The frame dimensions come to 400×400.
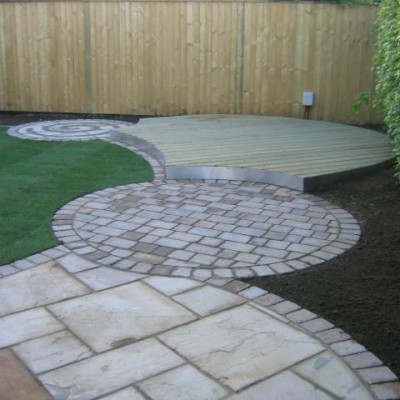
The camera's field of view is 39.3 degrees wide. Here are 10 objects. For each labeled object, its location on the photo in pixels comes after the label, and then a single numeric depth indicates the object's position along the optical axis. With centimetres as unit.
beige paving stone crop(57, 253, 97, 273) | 359
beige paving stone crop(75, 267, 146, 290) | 337
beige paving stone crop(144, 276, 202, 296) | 330
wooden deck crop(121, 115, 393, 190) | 568
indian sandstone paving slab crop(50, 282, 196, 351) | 280
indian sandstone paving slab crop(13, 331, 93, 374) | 257
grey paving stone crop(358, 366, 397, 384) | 247
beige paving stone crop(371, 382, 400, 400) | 236
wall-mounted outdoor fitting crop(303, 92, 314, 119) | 871
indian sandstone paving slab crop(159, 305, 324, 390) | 252
